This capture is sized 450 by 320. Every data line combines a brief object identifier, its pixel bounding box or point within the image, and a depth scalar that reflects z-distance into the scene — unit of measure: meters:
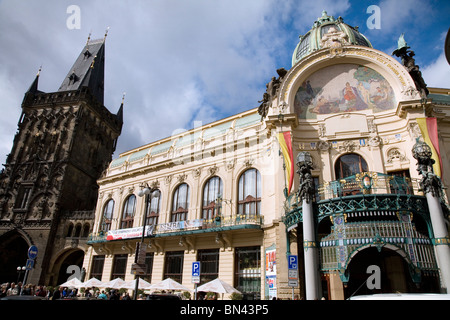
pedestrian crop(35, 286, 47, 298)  19.30
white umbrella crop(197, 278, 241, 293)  15.90
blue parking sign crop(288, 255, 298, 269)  13.15
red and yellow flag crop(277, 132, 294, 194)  18.95
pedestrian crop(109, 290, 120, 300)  17.38
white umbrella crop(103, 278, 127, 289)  20.77
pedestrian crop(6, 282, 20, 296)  21.07
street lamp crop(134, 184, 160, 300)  14.03
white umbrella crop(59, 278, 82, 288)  22.74
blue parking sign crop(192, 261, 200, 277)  14.33
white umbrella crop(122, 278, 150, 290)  19.36
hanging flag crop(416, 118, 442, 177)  17.06
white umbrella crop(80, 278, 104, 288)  22.20
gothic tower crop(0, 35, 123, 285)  36.69
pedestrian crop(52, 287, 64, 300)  15.47
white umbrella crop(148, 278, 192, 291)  17.84
